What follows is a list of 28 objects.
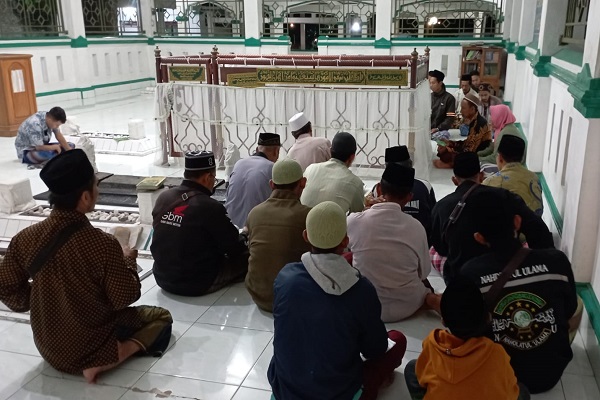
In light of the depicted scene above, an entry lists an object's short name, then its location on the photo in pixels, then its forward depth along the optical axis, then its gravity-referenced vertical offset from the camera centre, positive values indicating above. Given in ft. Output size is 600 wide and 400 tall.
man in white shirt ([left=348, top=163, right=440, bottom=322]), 9.39 -3.37
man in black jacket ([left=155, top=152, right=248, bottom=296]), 10.76 -3.71
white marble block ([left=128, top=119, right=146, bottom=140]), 26.16 -4.08
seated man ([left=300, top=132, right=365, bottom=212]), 11.87 -3.02
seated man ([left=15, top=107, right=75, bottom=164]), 22.08 -3.92
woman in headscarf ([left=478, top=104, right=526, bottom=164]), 18.38 -2.63
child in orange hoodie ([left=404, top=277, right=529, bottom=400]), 6.06 -3.44
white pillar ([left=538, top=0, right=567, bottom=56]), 16.48 +0.14
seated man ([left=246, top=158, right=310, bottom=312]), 10.00 -3.33
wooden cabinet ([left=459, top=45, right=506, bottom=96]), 34.55 -1.65
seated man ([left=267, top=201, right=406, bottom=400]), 6.71 -3.31
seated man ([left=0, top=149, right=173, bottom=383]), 7.98 -3.38
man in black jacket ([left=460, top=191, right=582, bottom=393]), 7.25 -3.18
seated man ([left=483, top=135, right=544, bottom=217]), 11.54 -2.85
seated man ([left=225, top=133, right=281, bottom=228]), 13.28 -3.44
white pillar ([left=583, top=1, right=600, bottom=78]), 9.34 -0.14
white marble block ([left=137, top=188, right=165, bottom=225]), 15.08 -4.29
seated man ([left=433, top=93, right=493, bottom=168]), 20.67 -3.69
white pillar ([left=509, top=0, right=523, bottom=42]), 30.19 +0.74
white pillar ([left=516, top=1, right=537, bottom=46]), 25.52 +0.54
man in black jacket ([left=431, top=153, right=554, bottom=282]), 9.39 -3.15
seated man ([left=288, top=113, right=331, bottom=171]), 14.94 -2.94
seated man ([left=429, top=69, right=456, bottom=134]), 25.50 -3.12
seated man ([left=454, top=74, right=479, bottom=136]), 23.26 -2.82
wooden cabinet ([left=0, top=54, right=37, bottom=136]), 28.22 -2.59
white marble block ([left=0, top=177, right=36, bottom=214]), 16.74 -4.52
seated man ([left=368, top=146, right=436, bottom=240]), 11.85 -3.35
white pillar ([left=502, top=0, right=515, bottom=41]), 35.86 +1.01
